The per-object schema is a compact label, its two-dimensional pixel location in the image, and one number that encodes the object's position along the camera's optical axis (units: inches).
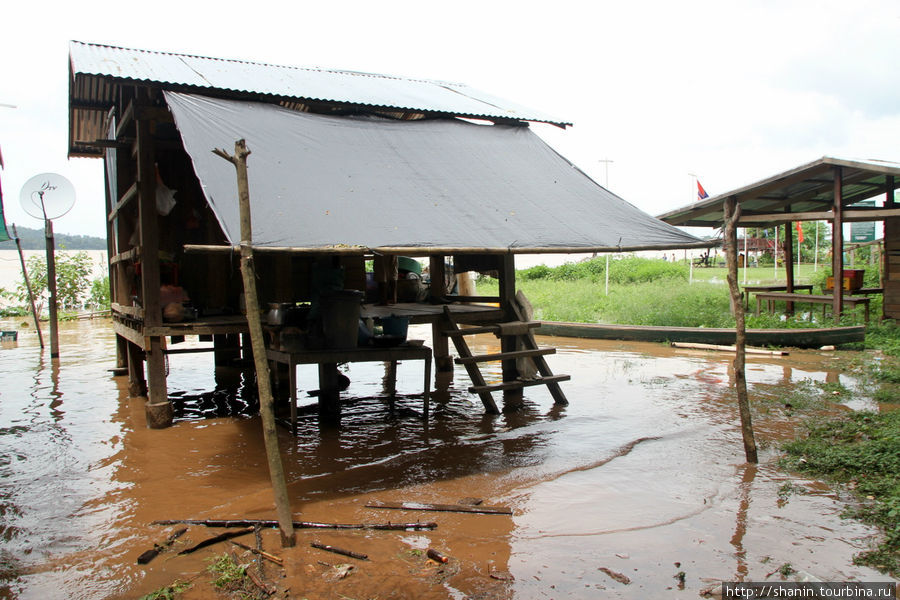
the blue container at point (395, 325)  301.4
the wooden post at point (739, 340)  222.4
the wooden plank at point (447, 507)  194.5
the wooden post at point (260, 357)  168.1
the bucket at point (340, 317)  271.9
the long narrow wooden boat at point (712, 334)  480.7
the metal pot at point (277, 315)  281.6
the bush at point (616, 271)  1055.4
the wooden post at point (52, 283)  498.0
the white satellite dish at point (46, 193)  492.1
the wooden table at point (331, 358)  265.7
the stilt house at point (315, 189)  221.1
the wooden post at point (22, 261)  541.8
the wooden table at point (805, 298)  533.3
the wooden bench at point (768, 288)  653.3
